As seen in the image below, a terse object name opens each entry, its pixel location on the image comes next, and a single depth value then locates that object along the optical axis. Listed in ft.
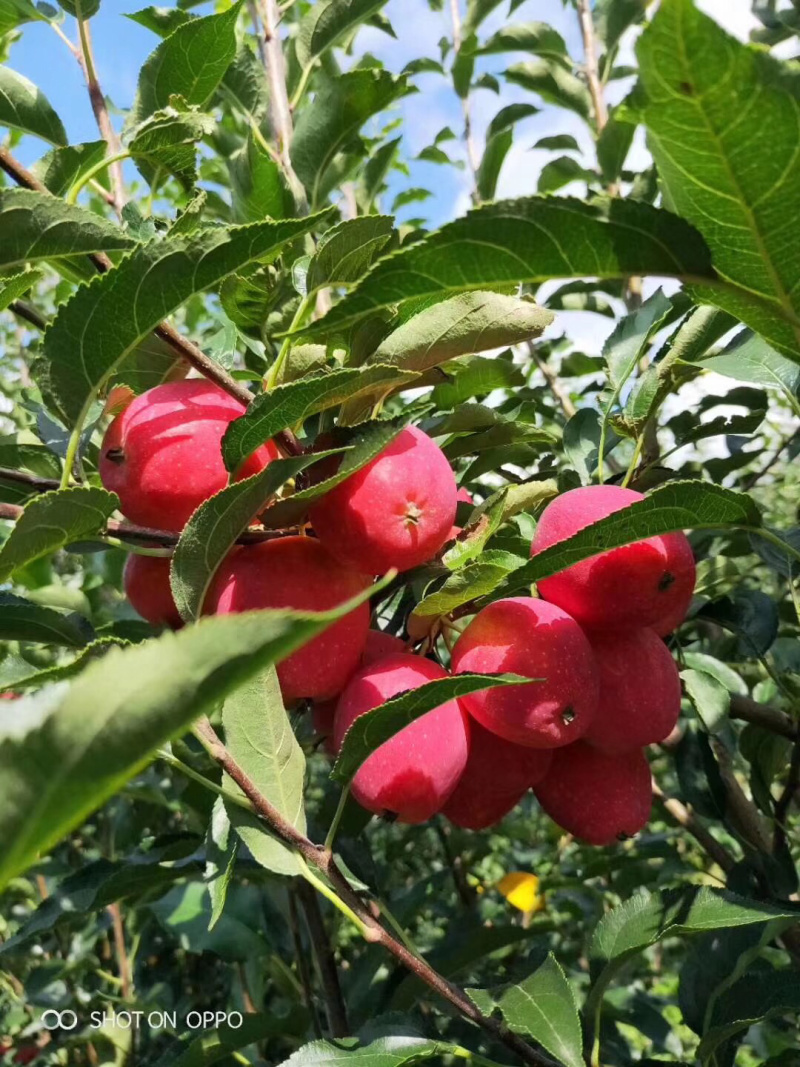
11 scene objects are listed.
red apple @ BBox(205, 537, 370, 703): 0.75
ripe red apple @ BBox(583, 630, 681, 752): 0.83
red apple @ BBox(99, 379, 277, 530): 0.75
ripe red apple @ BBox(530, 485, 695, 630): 0.77
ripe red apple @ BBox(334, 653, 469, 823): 0.76
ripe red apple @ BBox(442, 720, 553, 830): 0.86
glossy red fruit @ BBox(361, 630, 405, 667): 0.84
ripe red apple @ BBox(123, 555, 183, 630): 0.85
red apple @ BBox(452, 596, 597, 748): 0.76
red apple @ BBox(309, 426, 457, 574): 0.72
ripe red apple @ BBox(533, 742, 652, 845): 0.88
